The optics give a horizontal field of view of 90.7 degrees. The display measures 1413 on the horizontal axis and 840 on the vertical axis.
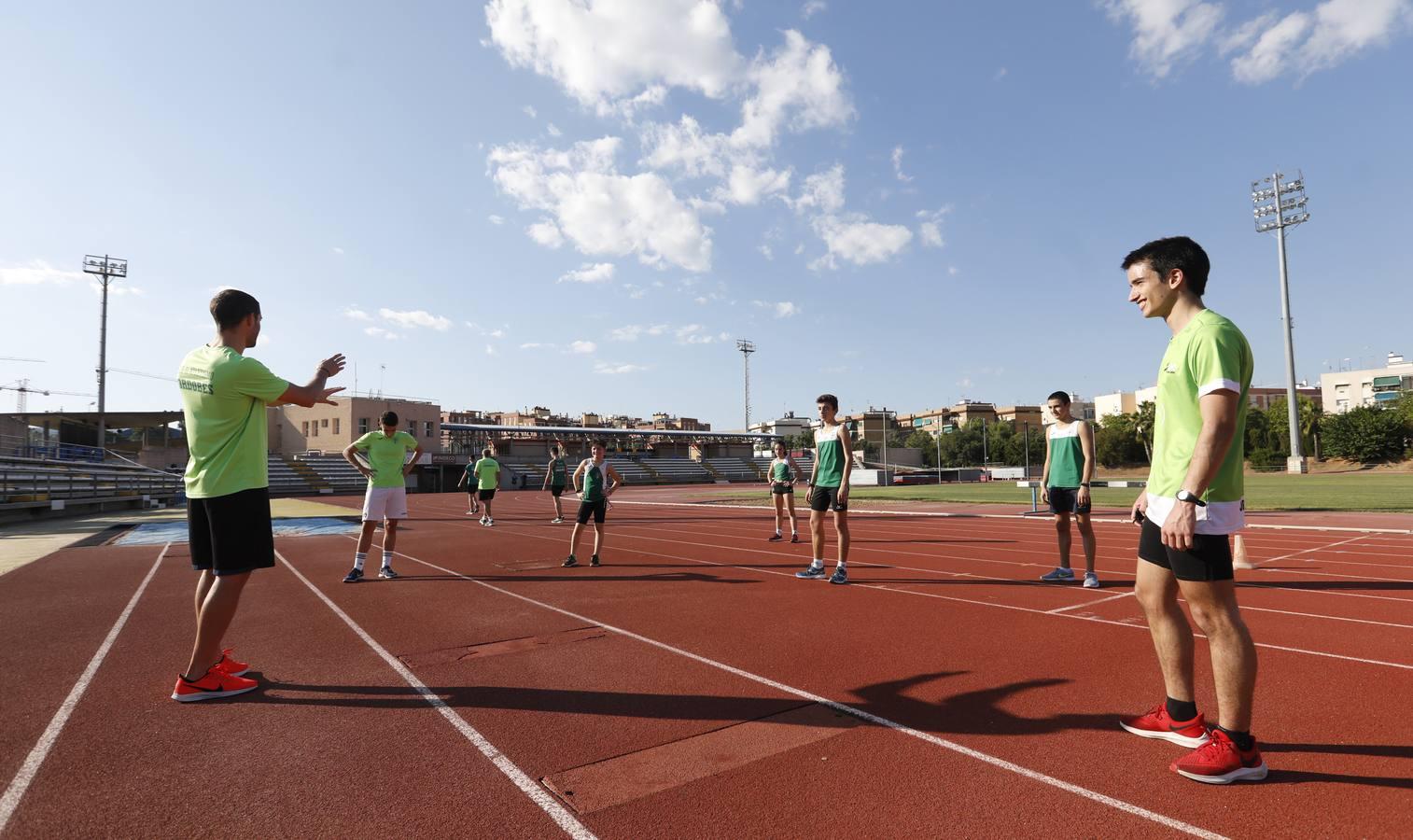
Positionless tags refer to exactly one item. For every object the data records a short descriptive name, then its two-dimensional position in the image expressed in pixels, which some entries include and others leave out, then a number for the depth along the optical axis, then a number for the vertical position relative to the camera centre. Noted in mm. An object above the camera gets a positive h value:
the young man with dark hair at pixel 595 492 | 9031 -412
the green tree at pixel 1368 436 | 60156 +1592
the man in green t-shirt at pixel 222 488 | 3811 -139
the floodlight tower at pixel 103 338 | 40250 +7411
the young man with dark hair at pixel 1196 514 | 2686 -233
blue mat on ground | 12484 -1388
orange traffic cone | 8367 -1257
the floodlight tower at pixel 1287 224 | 47500 +16537
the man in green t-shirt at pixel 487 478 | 16516 -403
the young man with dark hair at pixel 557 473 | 16847 -314
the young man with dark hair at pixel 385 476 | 8312 -174
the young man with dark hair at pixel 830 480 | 7422 -226
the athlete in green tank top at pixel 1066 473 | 7129 -171
